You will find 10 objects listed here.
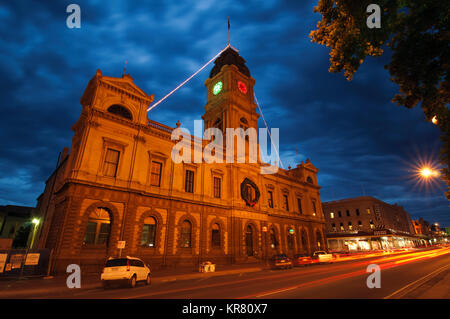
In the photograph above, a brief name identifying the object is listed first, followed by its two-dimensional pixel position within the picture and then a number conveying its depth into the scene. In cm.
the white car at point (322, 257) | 2732
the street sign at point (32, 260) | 1534
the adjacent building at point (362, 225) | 6241
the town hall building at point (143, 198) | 1881
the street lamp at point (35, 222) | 3118
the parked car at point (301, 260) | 2519
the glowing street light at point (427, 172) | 1029
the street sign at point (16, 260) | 1489
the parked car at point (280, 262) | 2194
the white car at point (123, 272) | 1155
